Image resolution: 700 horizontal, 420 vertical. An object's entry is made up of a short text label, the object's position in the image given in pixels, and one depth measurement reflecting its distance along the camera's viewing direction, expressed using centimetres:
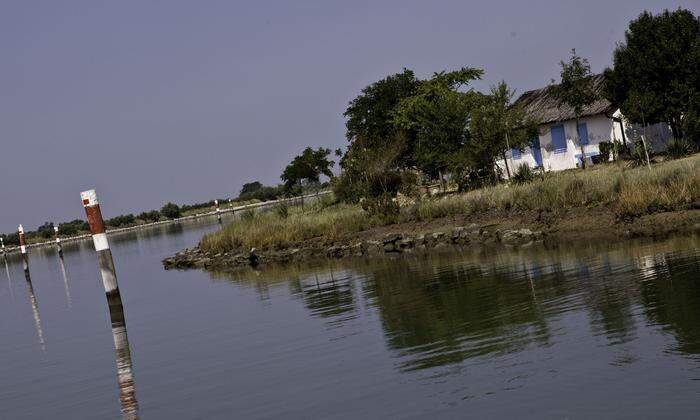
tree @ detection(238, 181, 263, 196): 16512
